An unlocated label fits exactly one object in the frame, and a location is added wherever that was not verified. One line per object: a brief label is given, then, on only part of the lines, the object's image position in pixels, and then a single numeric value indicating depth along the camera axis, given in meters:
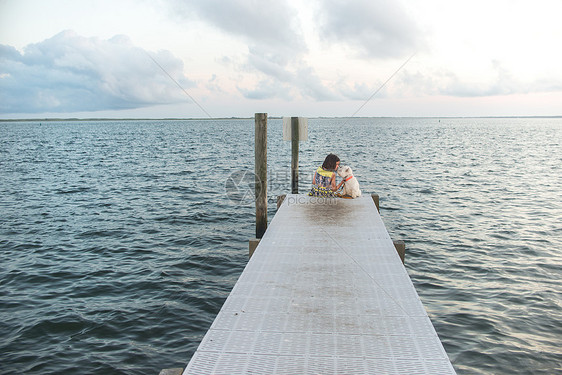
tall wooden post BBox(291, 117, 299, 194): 14.36
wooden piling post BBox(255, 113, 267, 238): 11.38
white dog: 12.15
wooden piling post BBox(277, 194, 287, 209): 12.47
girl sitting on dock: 11.71
